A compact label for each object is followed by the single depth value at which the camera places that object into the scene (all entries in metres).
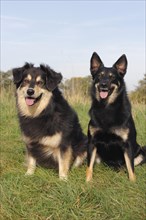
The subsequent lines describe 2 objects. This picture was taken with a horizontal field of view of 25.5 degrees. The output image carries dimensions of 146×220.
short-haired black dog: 4.47
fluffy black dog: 4.55
